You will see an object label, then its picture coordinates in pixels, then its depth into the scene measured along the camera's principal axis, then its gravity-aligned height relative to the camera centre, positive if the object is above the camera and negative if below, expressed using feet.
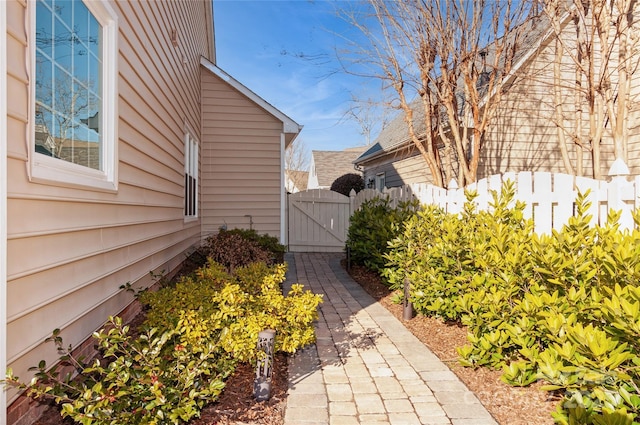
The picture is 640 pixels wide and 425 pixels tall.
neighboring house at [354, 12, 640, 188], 31.68 +5.61
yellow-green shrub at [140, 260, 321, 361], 10.04 -2.86
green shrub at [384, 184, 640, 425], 6.64 -2.15
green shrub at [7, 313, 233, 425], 6.91 -3.36
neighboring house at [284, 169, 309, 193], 151.43 +9.18
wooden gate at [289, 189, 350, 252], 39.55 -1.57
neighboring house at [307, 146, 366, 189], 97.50 +9.47
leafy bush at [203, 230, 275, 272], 21.58 -2.56
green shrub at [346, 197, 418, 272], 21.80 -1.40
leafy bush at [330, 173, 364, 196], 64.58 +3.40
